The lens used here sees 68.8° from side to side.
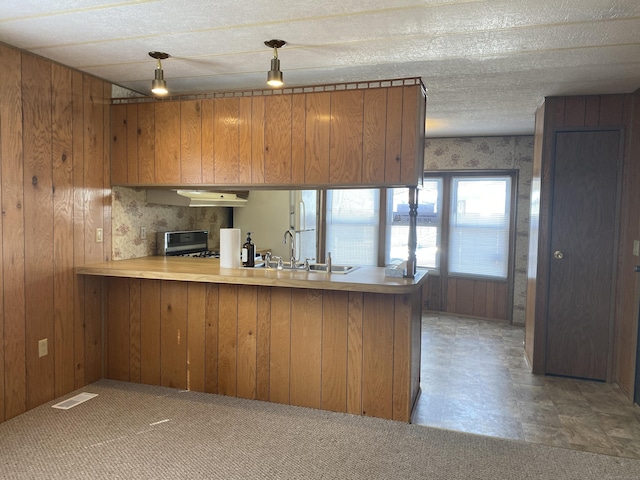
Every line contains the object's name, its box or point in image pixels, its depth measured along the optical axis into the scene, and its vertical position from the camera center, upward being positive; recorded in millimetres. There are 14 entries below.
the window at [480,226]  5965 -97
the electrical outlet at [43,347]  3130 -904
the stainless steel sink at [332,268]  3533 -394
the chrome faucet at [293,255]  3600 -305
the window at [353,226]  6355 -123
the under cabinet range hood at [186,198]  3996 +152
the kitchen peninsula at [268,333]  3018 -822
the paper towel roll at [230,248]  3473 -244
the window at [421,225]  6285 -100
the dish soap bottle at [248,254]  3590 -301
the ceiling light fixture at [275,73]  2672 +818
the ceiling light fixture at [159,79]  2918 +843
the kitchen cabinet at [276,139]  3039 +541
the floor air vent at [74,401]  3143 -1295
